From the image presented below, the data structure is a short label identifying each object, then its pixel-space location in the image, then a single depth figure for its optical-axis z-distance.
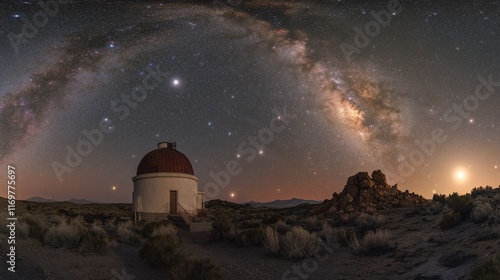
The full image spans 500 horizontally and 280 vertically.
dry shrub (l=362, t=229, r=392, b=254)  11.80
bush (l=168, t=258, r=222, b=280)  8.51
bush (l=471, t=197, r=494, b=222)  11.64
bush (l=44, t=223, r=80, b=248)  11.29
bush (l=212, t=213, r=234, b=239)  16.77
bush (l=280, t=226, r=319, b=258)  11.70
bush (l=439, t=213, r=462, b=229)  12.54
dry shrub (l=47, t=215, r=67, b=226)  17.69
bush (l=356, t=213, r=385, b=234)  16.64
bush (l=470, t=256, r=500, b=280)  6.94
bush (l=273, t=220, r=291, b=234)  18.05
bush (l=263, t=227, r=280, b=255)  12.21
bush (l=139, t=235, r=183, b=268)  10.44
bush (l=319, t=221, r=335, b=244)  13.89
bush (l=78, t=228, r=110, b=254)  10.98
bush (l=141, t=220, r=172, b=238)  15.99
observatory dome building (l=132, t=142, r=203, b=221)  26.00
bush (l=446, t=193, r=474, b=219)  12.95
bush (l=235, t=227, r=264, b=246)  14.34
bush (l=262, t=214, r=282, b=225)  22.92
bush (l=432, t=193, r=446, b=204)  19.64
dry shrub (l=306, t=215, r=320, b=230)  19.98
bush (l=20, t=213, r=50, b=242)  12.01
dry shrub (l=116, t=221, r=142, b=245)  13.94
